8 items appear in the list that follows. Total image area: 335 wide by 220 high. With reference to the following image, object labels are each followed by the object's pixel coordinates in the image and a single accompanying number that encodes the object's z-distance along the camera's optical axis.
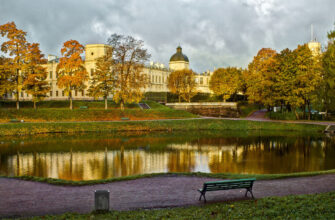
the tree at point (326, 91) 35.09
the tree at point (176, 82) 71.06
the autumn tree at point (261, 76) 47.25
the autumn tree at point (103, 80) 49.12
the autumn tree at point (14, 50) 42.34
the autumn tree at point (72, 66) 45.56
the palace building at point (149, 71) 70.12
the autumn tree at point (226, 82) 66.25
